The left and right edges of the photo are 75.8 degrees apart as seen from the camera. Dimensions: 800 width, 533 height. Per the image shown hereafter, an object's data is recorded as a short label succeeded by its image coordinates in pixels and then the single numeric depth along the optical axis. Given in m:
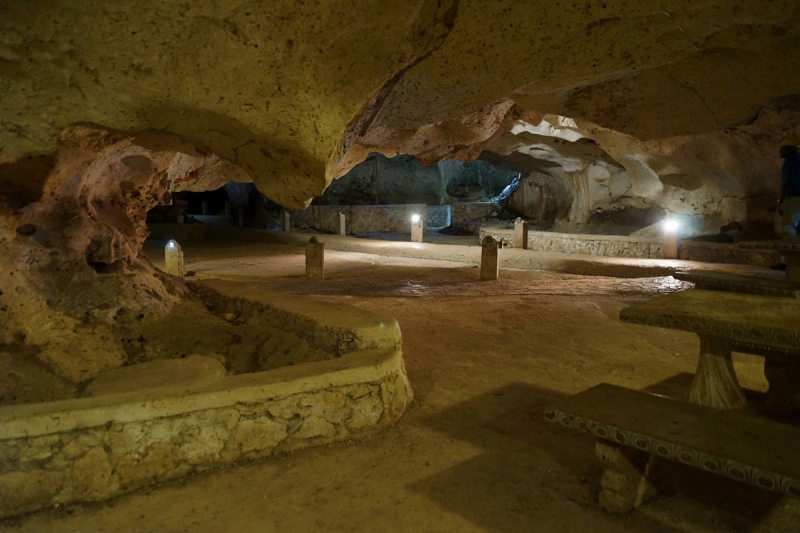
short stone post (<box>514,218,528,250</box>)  14.95
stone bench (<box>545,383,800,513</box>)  2.08
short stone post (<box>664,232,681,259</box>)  12.30
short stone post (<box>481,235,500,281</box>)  9.65
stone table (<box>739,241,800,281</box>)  4.37
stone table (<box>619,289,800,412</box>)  2.40
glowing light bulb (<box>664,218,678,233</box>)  12.54
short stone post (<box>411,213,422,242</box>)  17.33
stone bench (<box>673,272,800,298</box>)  3.87
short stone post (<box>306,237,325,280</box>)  9.99
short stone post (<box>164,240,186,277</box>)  10.48
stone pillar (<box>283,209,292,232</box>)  21.81
